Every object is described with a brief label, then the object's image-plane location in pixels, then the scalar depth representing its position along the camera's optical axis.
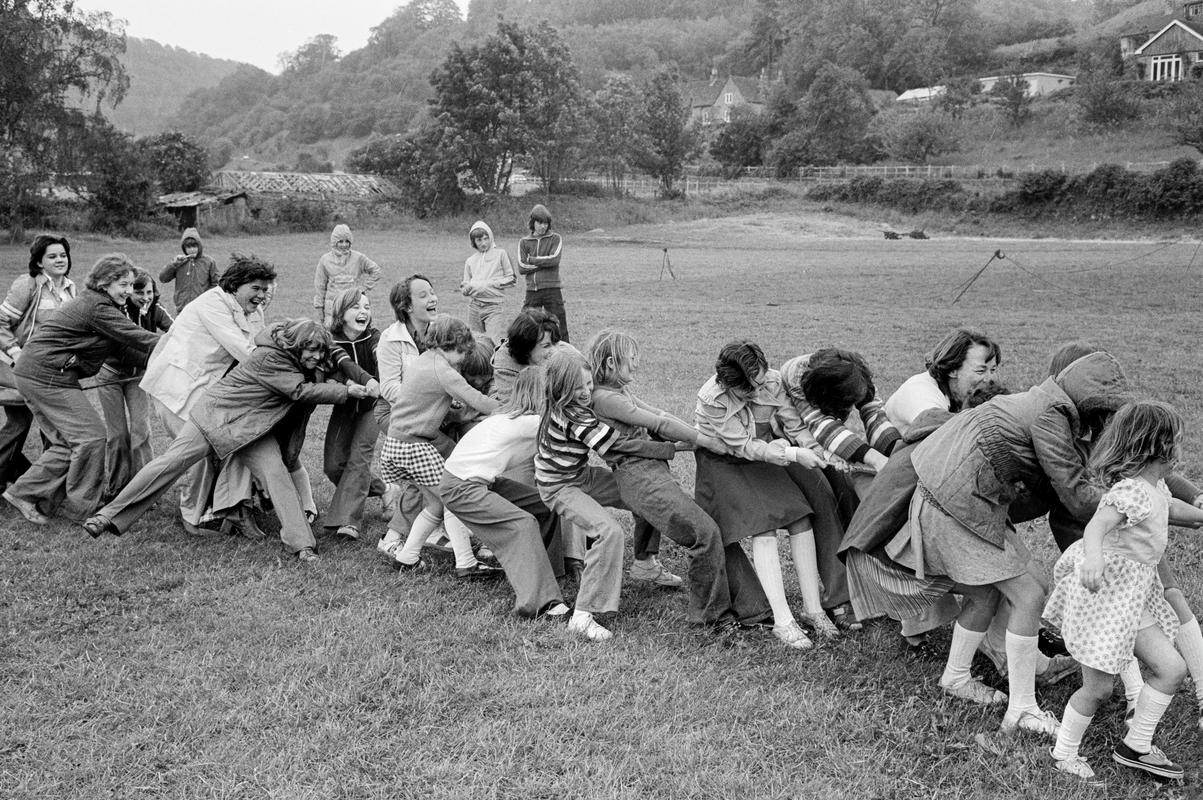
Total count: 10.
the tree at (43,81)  40.97
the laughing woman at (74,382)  7.16
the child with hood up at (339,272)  12.58
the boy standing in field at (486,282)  13.06
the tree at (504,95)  59.59
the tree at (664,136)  73.62
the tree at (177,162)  56.16
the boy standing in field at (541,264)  14.12
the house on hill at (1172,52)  96.81
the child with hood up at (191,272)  12.98
